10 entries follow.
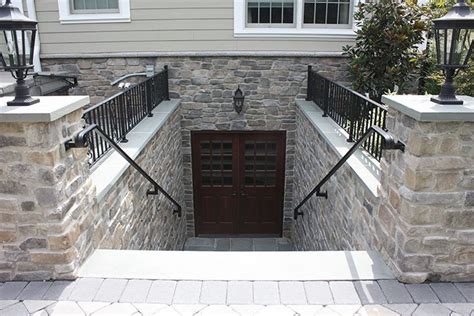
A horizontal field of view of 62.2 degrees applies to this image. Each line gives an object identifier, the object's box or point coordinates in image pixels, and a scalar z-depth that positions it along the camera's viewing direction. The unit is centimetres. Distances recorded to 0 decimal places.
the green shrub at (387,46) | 571
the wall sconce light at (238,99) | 714
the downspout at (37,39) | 661
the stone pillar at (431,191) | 238
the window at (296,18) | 683
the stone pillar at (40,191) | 239
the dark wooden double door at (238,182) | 764
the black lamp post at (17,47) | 232
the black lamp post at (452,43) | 235
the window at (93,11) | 675
